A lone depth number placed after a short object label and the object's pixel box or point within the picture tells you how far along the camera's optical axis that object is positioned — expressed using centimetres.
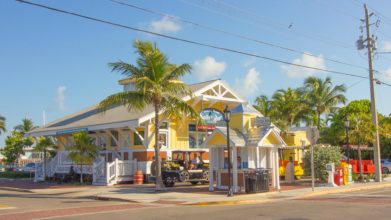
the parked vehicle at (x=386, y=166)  4217
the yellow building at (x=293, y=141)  3914
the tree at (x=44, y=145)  3328
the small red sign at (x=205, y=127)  3242
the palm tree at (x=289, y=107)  4434
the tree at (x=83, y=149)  2822
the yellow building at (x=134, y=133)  2888
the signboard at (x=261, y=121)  2247
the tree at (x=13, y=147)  6103
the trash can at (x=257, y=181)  2095
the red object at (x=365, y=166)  3322
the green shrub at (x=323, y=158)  2619
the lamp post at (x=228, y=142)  1978
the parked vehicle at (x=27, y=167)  5966
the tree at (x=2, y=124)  5931
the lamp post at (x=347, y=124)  2712
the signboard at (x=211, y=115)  3256
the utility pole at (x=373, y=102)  2881
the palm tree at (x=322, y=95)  4406
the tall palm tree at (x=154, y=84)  2277
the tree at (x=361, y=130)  2864
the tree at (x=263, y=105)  4641
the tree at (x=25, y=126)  7369
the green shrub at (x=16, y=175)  4109
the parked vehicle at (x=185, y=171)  2555
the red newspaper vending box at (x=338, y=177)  2556
